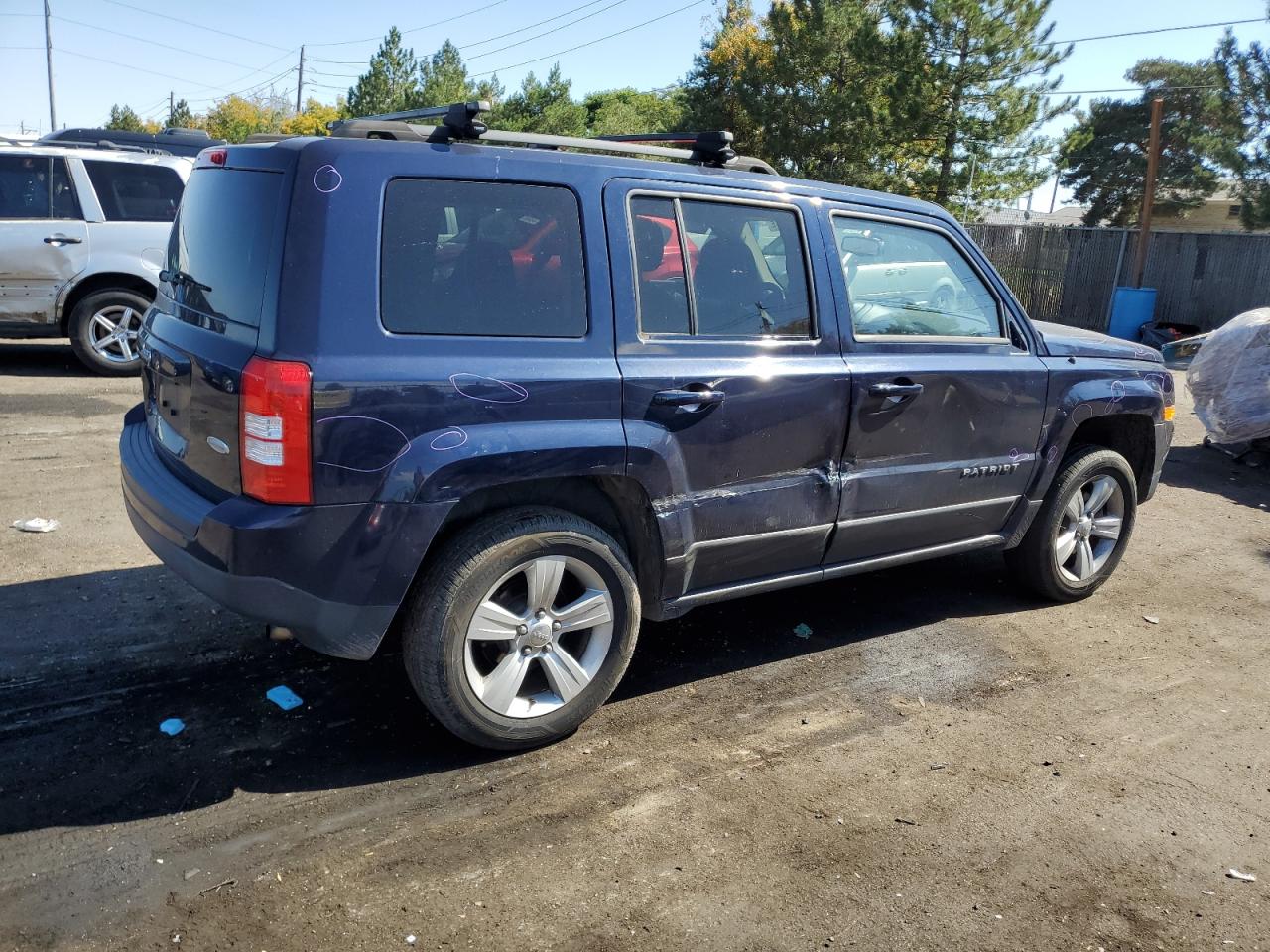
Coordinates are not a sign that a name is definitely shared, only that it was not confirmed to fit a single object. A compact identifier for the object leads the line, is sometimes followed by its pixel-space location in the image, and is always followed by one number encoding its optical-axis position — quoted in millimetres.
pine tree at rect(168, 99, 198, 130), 82575
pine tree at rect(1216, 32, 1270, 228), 28438
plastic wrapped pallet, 8539
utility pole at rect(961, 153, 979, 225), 28572
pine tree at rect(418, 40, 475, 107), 48938
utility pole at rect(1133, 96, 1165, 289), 20516
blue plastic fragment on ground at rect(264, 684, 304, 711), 3874
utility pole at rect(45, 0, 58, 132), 52059
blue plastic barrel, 20219
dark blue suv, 3158
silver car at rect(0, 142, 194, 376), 9523
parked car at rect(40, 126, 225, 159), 12797
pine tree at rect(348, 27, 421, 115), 49812
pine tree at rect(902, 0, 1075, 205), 26969
